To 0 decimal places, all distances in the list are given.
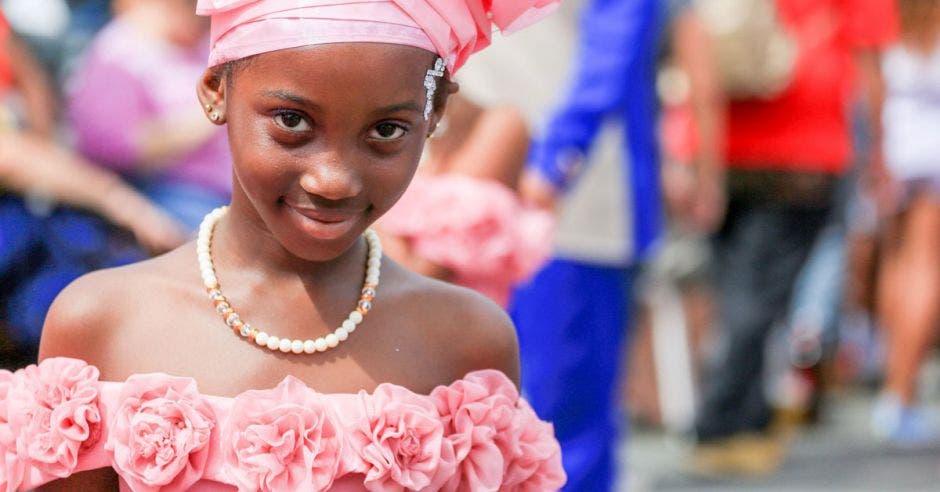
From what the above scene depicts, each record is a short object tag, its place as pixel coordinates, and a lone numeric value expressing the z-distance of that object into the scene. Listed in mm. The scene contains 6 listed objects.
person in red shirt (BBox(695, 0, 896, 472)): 6660
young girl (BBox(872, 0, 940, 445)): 7320
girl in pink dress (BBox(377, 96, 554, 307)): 3541
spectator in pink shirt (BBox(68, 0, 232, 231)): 4836
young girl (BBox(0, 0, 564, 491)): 2166
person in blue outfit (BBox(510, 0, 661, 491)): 4801
